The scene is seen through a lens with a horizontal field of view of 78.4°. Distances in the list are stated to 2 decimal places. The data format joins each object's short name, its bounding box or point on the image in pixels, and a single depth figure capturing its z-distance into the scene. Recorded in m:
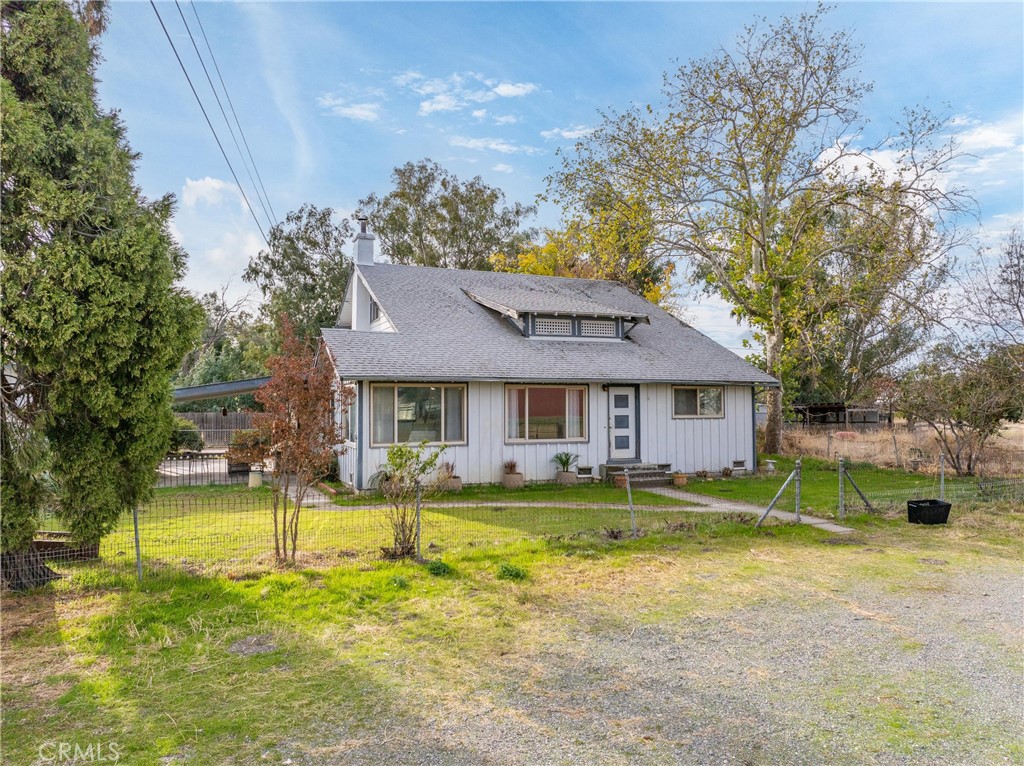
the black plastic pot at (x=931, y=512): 10.67
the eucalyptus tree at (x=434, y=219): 37.16
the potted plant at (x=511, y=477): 14.55
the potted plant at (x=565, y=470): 15.19
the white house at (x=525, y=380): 13.94
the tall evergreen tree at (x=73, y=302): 6.06
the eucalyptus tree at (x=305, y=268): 34.41
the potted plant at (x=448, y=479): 13.46
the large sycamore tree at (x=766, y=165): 20.56
